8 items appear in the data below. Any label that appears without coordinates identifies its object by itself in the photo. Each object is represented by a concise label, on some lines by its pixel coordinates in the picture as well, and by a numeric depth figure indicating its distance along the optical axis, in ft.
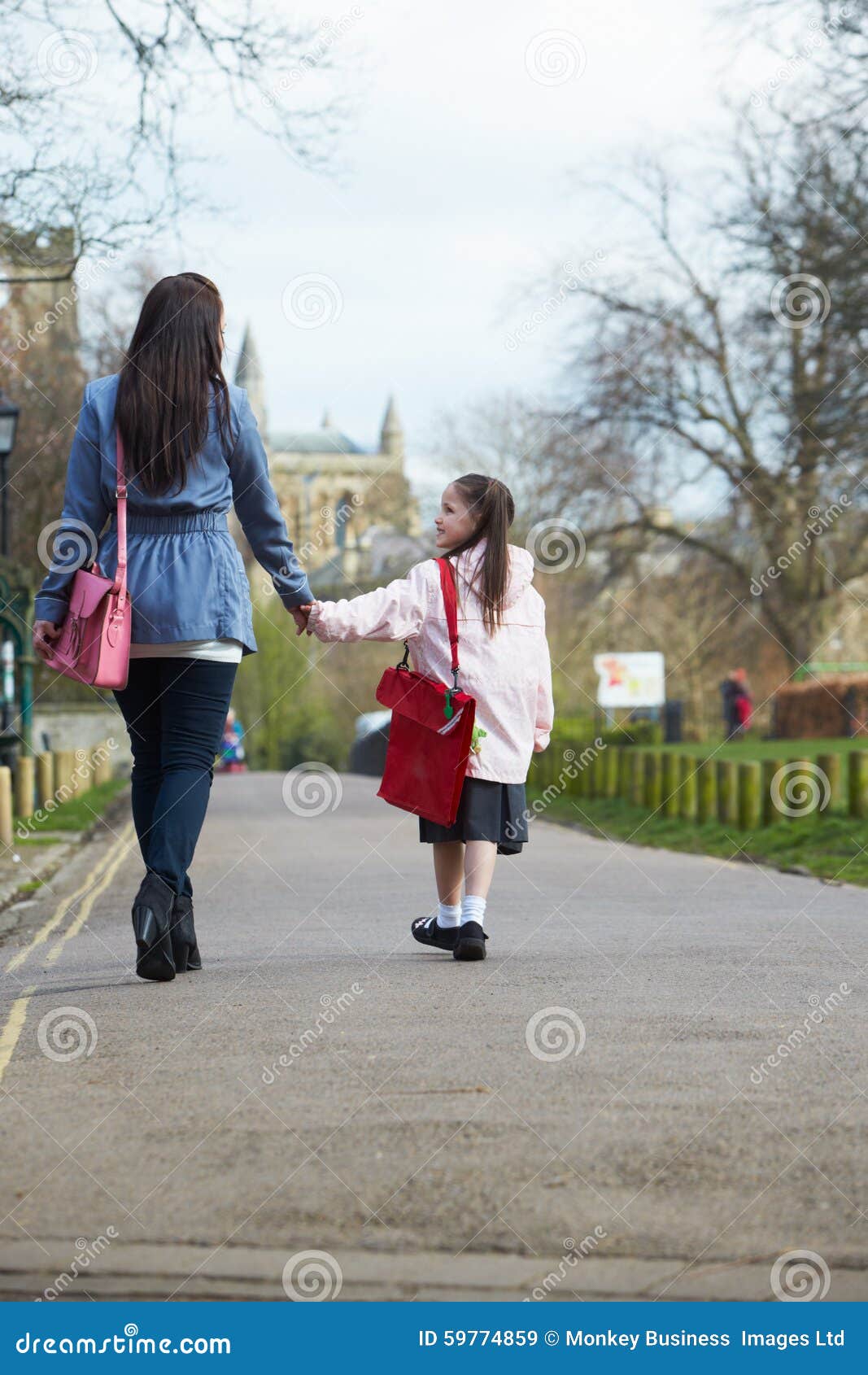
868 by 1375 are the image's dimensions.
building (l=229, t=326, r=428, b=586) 118.93
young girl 18.80
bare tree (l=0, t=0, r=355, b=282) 35.73
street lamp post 56.24
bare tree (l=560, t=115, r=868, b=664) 55.36
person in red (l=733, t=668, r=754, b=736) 102.12
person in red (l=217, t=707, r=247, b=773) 147.43
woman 16.89
